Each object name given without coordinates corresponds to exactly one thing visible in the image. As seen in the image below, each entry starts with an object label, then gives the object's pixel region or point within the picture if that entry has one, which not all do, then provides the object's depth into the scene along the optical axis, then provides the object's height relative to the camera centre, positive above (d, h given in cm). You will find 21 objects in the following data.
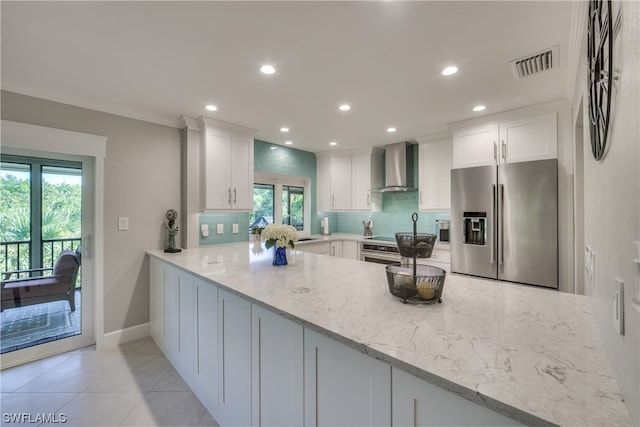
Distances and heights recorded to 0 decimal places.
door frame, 236 +7
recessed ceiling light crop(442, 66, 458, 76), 197 +107
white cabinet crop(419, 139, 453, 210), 358 +54
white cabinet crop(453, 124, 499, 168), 296 +77
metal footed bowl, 121 -33
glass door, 236 -32
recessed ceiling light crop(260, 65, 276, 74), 196 +109
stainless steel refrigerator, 249 -9
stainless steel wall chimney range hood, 406 +72
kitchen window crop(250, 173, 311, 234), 428 +26
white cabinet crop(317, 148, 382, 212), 447 +61
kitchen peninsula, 66 -43
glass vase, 215 -33
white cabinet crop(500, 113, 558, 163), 262 +76
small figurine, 288 -17
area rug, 239 -102
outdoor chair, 240 -63
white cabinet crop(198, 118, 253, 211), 312 +58
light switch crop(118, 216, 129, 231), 274 -7
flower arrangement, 208 -16
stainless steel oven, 380 -55
